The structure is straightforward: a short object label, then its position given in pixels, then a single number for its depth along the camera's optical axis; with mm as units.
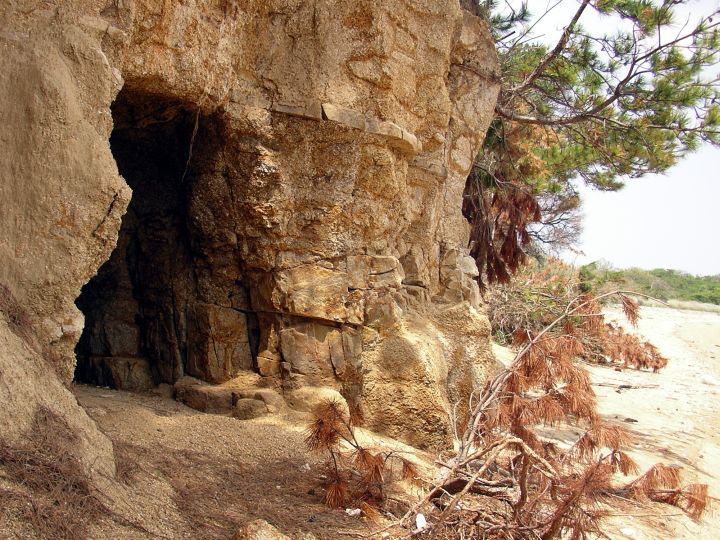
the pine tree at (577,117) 8203
